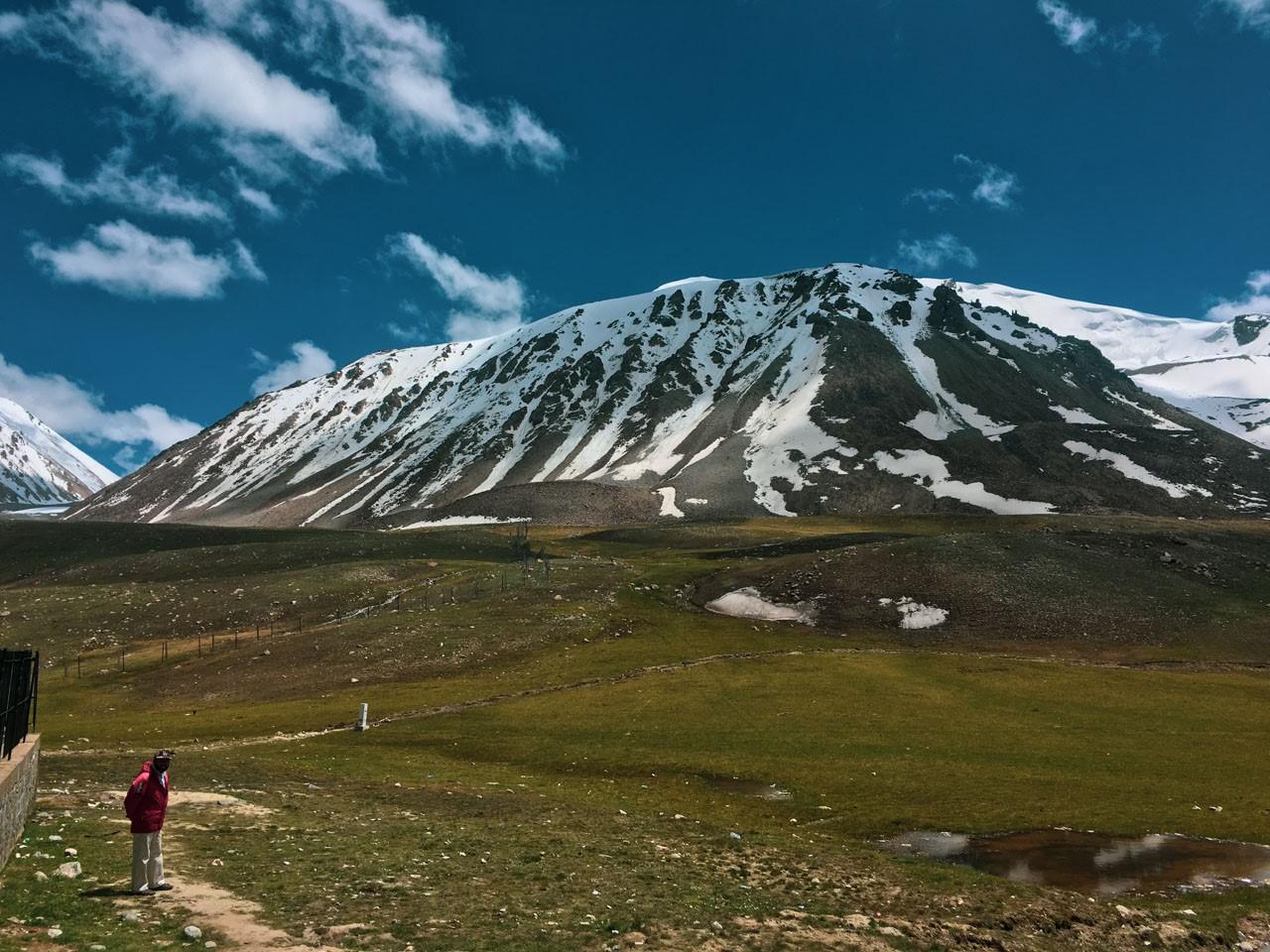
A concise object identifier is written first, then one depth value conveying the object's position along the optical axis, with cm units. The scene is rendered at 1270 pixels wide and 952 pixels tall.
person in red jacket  1641
